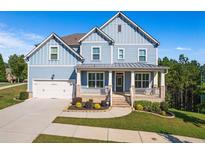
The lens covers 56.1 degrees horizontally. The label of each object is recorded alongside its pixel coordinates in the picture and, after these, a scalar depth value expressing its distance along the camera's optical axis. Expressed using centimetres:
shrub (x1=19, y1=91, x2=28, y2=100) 1964
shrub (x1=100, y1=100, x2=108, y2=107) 1662
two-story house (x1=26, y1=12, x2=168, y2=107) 2017
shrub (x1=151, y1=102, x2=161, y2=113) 1587
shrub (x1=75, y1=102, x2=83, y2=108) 1584
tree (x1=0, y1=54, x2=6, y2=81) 5122
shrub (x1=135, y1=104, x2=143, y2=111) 1619
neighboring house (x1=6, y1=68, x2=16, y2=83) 5432
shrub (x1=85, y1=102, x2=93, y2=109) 1586
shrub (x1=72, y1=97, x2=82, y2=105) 1703
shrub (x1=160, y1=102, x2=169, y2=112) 1624
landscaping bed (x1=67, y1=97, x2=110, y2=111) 1552
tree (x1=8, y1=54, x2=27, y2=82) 5059
